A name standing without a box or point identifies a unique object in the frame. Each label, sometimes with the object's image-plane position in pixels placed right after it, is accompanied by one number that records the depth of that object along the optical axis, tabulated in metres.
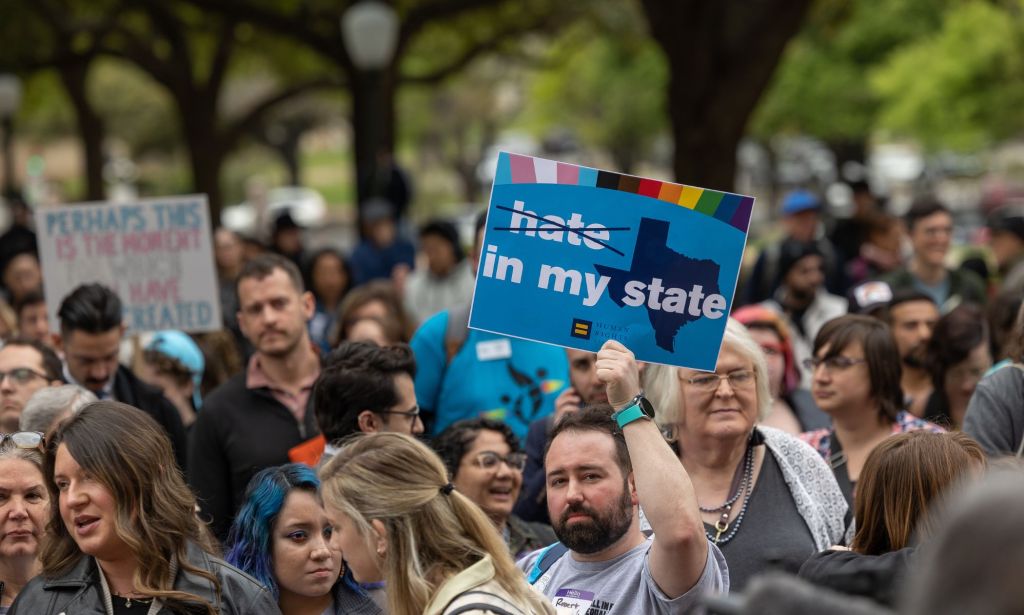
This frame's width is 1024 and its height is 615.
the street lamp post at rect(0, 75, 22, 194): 42.22
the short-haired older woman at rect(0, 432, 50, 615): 9.24
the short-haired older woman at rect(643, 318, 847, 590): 9.32
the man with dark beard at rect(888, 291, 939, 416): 14.82
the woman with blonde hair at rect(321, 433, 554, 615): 6.88
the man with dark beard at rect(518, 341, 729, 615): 7.63
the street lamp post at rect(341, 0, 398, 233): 27.87
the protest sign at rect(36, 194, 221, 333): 16.09
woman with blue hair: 9.12
